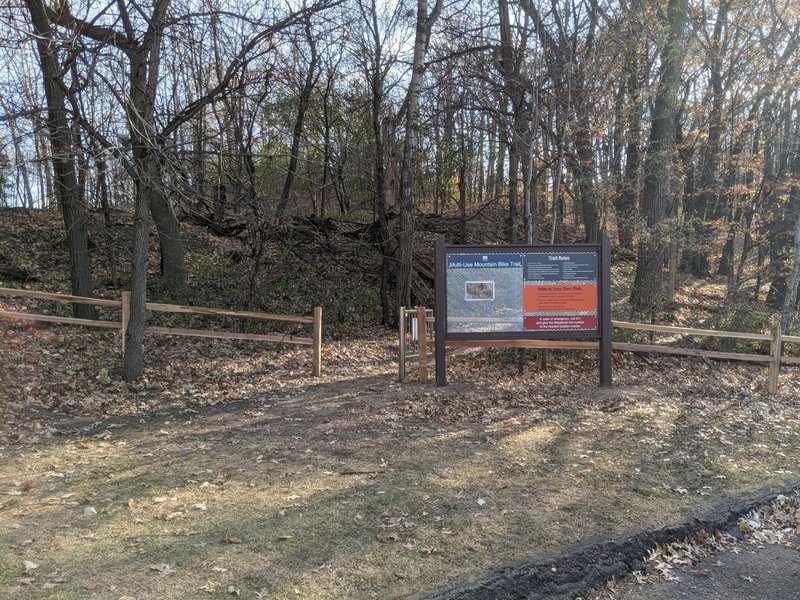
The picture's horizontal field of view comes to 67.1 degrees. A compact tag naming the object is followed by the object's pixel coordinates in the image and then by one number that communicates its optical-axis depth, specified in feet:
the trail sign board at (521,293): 30.94
